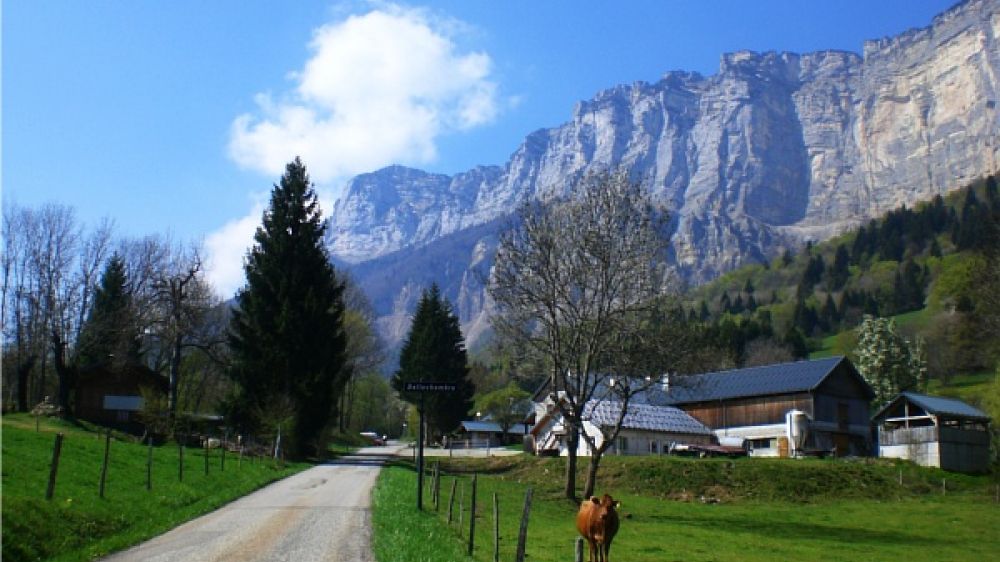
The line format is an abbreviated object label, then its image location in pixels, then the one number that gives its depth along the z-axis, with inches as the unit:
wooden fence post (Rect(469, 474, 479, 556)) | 737.8
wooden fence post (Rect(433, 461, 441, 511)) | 1112.8
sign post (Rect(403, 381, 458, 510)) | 1043.9
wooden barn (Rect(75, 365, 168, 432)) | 2337.6
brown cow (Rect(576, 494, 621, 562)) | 745.0
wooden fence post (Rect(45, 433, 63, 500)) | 710.5
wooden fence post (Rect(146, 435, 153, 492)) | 969.2
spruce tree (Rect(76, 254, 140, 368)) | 2223.4
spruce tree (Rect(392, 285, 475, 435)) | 3093.0
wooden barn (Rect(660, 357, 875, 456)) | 2480.3
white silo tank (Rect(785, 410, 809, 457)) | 2402.8
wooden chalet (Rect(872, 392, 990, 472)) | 2164.1
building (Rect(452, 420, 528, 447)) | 3570.4
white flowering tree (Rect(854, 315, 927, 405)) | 3521.2
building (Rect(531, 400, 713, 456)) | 2361.0
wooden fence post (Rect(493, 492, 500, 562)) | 657.0
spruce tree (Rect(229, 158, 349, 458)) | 1909.4
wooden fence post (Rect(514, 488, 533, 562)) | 573.5
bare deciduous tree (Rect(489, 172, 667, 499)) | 1389.0
